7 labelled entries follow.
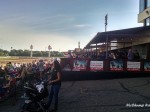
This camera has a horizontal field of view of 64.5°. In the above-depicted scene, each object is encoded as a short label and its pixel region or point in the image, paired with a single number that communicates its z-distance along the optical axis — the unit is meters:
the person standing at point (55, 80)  4.03
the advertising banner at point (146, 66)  8.21
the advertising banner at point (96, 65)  8.18
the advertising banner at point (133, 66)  8.23
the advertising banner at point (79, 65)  8.19
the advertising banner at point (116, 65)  8.20
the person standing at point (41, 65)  9.98
